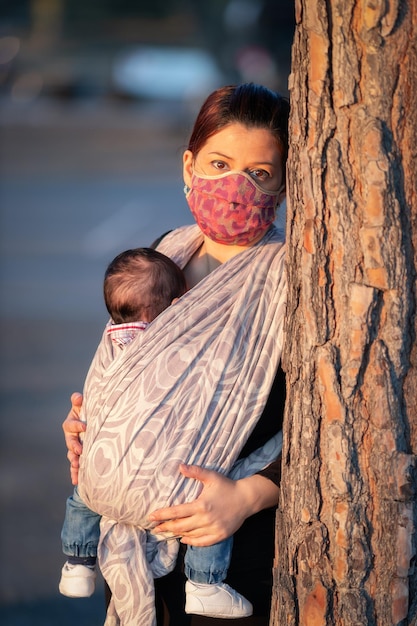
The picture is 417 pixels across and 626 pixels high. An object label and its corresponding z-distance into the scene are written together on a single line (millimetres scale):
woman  4805
